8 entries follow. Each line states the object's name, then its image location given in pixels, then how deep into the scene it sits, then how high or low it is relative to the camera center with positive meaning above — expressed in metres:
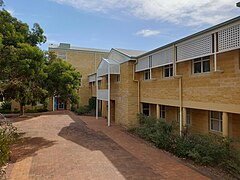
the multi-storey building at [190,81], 8.63 +0.80
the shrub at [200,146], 8.13 -2.27
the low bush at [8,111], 30.08 -2.31
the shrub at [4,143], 6.65 -1.61
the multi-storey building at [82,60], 34.38 +5.81
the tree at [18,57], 11.15 +2.10
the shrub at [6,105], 32.12 -1.60
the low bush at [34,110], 30.41 -2.20
